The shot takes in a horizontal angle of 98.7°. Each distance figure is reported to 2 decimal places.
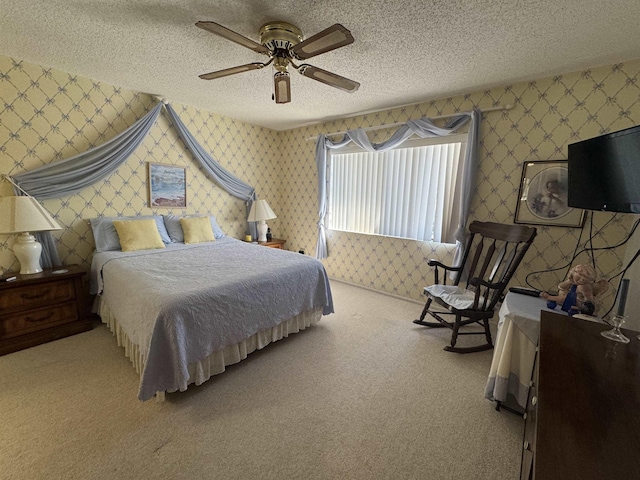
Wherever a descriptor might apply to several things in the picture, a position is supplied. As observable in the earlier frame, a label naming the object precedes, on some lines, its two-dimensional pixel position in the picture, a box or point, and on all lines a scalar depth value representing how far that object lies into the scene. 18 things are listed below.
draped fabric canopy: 2.58
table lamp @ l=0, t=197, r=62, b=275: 2.26
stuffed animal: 1.62
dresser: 0.58
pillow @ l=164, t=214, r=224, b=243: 3.41
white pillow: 2.39
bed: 1.69
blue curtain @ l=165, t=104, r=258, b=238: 3.48
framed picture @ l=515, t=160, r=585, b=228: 2.43
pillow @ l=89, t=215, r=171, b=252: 2.89
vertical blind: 3.14
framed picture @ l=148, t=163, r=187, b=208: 3.41
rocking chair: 2.28
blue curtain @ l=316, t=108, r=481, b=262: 2.82
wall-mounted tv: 1.43
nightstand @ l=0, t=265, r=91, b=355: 2.24
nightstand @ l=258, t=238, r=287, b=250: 4.20
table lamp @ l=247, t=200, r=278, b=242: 4.10
